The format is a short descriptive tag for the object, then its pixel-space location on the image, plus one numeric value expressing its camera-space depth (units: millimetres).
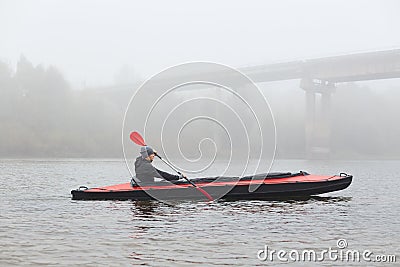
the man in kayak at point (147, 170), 17078
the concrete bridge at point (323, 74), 67812
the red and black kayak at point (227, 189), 17031
